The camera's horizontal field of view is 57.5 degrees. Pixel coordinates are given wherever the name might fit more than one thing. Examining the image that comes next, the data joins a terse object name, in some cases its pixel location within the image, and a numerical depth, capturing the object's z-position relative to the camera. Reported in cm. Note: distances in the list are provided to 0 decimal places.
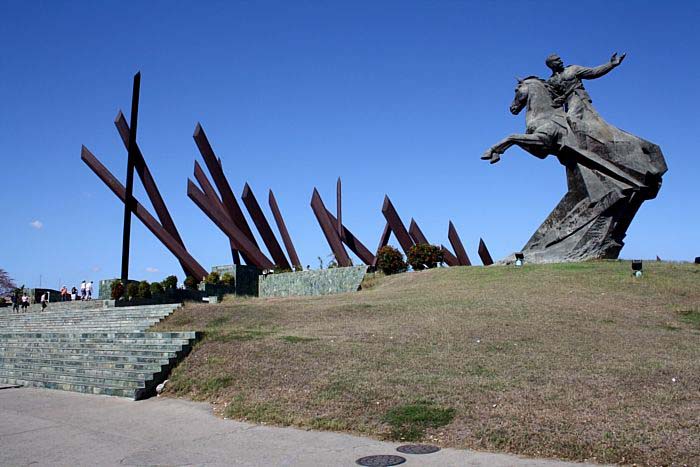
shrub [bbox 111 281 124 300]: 2627
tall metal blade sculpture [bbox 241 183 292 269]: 3136
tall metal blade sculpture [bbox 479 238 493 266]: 3536
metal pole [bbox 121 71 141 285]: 2747
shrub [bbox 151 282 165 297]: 2666
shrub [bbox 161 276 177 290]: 2734
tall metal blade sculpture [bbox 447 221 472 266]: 3456
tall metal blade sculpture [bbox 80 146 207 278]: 2891
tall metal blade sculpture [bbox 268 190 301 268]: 3247
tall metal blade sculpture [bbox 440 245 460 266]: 3402
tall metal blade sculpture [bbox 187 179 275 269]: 2923
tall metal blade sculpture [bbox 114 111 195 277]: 2966
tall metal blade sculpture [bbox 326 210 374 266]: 3322
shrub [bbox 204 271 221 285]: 2759
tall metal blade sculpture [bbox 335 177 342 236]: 3225
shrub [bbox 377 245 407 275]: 2444
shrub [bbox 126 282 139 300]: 2635
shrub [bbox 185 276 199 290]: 2844
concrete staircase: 1104
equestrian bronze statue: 2033
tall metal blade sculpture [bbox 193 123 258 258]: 3019
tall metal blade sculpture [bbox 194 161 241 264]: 3028
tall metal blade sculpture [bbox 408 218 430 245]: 3478
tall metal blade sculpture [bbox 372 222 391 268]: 3434
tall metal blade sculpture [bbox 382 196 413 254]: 3184
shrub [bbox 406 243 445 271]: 2481
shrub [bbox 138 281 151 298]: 2623
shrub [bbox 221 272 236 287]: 2766
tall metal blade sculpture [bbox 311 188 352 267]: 3108
